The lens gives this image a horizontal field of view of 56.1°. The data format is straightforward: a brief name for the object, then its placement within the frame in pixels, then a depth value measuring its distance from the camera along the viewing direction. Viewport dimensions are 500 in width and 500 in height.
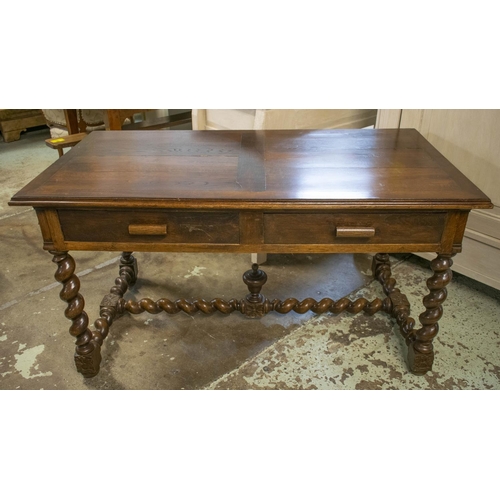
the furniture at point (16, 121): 5.00
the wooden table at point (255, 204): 1.57
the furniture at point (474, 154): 2.18
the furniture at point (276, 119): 2.47
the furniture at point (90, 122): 3.79
